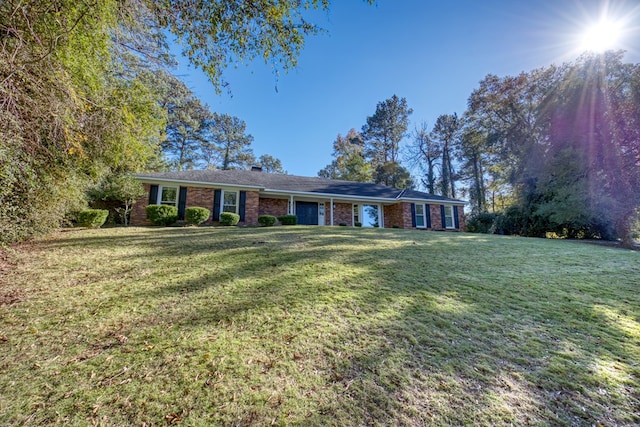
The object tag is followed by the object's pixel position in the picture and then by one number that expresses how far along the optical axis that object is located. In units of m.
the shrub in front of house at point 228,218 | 11.83
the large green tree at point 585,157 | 9.51
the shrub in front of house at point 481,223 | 16.22
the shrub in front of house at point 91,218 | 9.39
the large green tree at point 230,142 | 25.80
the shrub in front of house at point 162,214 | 10.67
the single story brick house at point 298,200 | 12.17
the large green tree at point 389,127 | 27.78
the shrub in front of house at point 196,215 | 11.17
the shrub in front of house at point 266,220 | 12.56
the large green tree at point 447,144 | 25.66
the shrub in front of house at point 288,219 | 12.92
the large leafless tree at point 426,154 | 26.50
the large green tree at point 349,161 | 25.06
